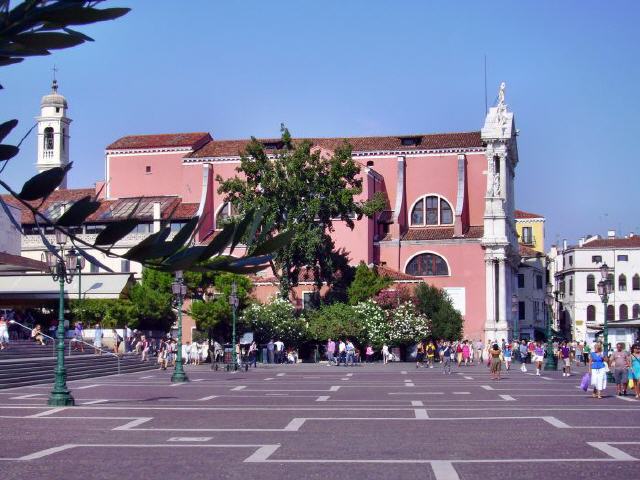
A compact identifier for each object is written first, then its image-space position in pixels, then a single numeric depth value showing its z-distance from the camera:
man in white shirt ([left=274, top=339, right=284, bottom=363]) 56.25
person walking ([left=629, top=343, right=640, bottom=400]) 28.28
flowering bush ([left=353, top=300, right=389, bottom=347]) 58.03
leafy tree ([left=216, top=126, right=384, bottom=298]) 57.75
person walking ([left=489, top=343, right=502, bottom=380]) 38.81
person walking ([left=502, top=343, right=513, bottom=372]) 50.69
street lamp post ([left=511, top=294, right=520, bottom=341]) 65.12
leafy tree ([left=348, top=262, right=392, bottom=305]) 60.56
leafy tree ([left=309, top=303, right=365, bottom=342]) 56.78
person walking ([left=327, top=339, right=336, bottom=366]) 54.44
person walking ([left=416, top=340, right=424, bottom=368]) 53.99
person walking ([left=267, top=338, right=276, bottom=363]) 55.99
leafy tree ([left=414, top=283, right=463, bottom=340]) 62.06
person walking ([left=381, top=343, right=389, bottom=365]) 57.84
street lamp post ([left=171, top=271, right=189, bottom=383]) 36.72
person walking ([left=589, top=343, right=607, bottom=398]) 28.52
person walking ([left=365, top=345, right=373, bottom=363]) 58.47
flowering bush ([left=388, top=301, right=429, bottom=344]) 59.28
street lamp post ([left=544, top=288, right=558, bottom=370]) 49.19
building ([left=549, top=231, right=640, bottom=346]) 97.94
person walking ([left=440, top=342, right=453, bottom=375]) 45.28
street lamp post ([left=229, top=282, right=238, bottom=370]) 47.25
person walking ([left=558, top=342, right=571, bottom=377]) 42.78
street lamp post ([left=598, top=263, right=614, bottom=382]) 39.47
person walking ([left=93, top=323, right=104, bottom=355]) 48.84
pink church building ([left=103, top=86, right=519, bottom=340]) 66.00
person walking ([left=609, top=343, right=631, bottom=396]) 29.61
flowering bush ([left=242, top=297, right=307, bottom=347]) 56.89
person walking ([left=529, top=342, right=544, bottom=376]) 44.53
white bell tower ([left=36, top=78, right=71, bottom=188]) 73.64
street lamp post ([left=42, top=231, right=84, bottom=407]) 25.80
